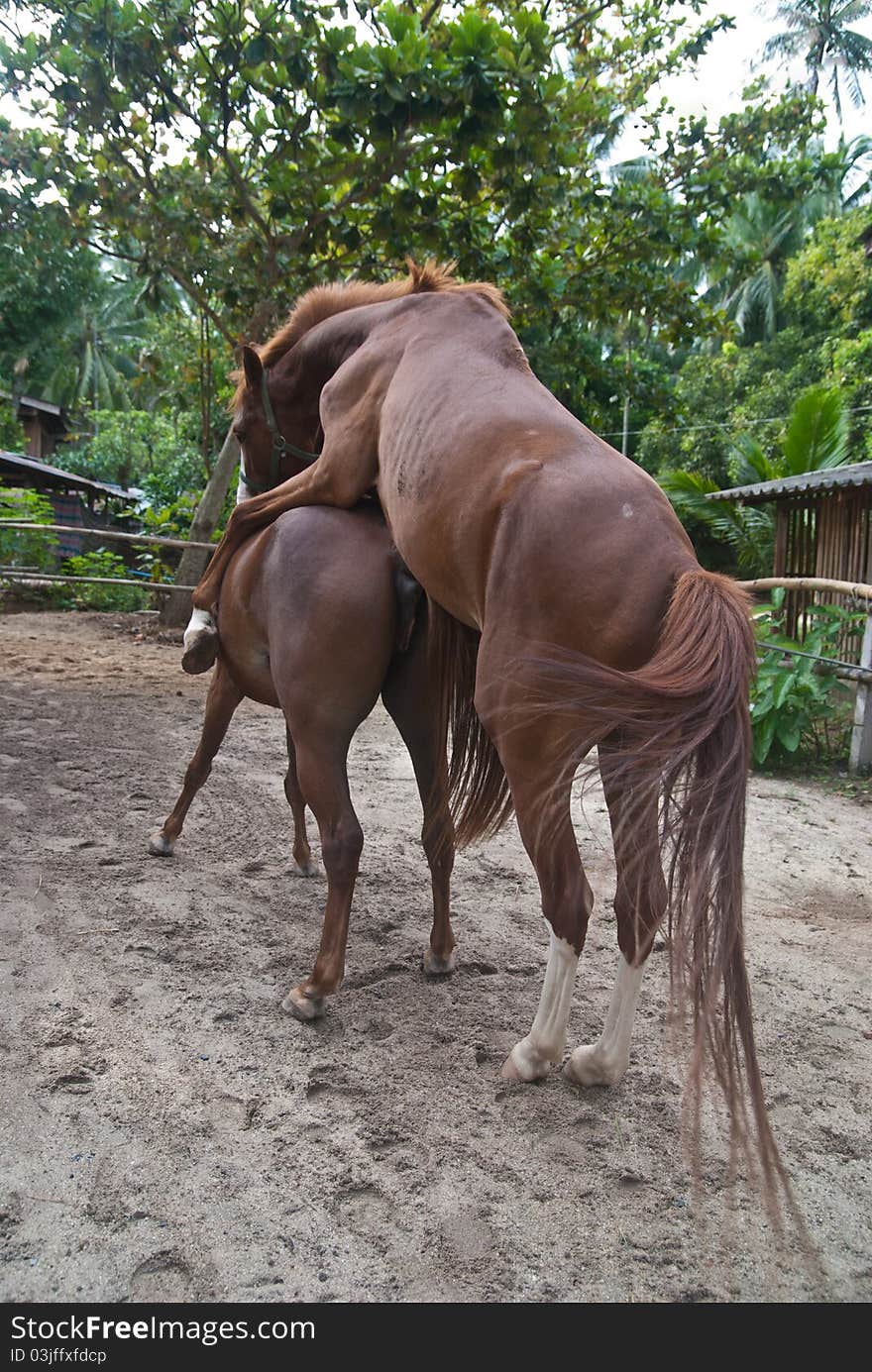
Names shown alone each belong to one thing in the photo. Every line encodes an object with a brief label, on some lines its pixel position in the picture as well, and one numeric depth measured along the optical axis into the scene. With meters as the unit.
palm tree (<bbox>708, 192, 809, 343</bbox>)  27.25
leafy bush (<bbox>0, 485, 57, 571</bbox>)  11.77
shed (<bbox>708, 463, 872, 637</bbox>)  9.27
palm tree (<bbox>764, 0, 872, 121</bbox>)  30.23
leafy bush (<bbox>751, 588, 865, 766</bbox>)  5.97
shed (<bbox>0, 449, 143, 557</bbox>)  17.89
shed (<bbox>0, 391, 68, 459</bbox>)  24.09
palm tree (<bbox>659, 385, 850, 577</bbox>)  11.23
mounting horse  1.80
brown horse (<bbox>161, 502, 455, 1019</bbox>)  2.71
